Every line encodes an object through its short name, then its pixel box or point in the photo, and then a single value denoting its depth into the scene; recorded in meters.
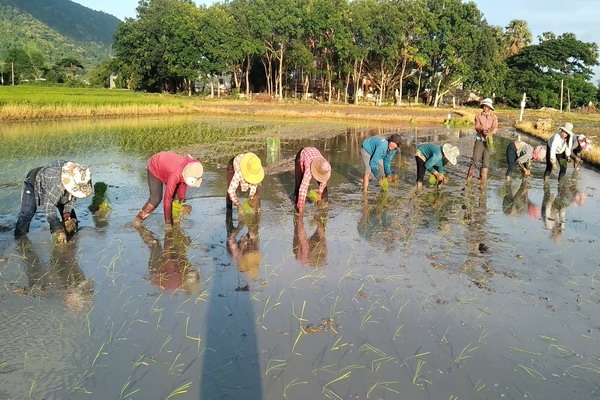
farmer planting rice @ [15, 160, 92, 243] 5.49
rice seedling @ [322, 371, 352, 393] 3.18
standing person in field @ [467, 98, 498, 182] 9.59
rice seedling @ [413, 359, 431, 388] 3.24
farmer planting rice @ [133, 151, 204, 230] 5.81
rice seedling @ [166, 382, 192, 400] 3.05
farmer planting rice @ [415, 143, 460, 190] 8.20
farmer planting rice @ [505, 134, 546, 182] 10.43
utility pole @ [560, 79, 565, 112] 40.76
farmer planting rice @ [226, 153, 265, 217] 6.41
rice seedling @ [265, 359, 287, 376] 3.33
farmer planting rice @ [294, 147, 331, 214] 6.76
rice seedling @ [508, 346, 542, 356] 3.61
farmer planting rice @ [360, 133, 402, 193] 7.96
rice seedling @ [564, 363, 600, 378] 3.41
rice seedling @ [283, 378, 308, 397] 3.14
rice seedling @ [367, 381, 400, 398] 3.15
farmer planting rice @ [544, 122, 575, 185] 9.95
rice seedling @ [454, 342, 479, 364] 3.51
